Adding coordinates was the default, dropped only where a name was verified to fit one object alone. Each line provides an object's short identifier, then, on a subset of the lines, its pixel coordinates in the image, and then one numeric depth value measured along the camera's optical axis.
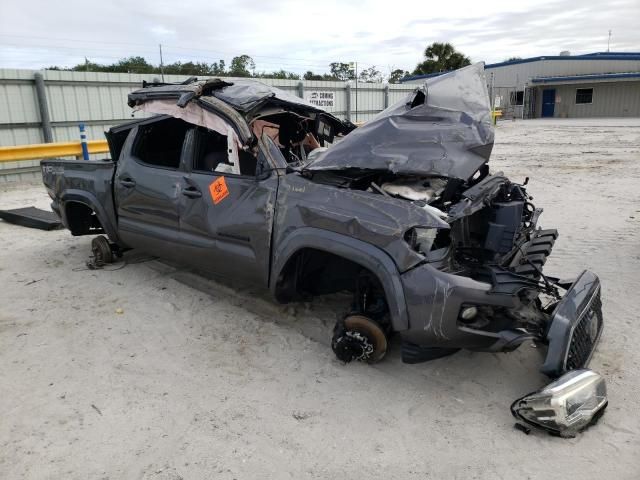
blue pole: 11.11
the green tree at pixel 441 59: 54.78
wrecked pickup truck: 3.15
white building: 37.94
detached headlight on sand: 2.82
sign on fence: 17.73
